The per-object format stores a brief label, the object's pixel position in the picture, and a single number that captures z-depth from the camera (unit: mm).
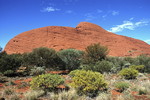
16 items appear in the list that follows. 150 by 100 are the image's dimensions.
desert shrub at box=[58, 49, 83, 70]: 14375
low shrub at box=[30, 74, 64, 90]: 5737
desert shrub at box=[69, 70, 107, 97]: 5375
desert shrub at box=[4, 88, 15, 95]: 5422
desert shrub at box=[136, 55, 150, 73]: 13764
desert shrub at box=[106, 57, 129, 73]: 14536
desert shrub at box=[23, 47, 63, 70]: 14566
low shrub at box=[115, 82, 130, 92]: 6145
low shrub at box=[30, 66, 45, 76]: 11078
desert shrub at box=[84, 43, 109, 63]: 14609
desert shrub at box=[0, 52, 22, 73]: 12088
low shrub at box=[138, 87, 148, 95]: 5402
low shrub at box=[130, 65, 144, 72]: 12836
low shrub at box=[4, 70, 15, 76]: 11389
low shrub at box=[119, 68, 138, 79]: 9250
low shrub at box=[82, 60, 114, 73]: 11368
